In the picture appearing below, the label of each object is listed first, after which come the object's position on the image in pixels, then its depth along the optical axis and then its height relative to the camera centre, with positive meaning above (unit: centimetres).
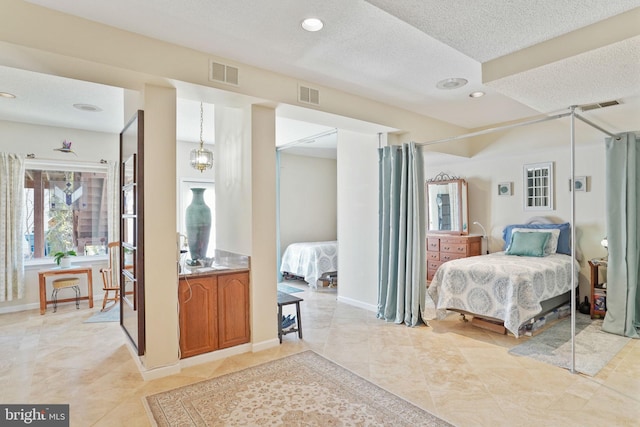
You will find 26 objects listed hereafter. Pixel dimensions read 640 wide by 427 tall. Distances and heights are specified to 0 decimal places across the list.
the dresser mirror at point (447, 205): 596 +14
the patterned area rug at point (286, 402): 224 -132
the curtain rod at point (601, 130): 280 +77
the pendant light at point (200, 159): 424 +68
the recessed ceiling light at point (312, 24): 240 +133
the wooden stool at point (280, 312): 359 -103
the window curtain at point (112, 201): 546 +23
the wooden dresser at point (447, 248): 559 -59
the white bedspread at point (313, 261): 614 -86
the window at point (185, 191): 633 +44
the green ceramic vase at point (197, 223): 346 -8
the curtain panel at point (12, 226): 471 -13
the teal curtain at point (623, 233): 362 -23
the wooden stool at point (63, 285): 485 -97
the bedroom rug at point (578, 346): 301 -130
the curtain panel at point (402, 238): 410 -30
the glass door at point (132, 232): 282 -15
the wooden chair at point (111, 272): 498 -82
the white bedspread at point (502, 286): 350 -80
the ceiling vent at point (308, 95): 341 +118
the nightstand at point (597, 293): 418 -99
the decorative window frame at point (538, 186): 505 +38
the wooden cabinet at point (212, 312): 305 -89
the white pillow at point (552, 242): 465 -41
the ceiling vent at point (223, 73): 288 +119
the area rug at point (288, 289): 601 -132
